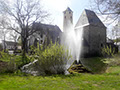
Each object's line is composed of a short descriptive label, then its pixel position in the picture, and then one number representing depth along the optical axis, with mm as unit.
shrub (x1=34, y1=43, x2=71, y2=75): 7315
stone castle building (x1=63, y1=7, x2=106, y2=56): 22625
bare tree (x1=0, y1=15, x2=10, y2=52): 17812
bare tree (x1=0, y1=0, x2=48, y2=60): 18828
